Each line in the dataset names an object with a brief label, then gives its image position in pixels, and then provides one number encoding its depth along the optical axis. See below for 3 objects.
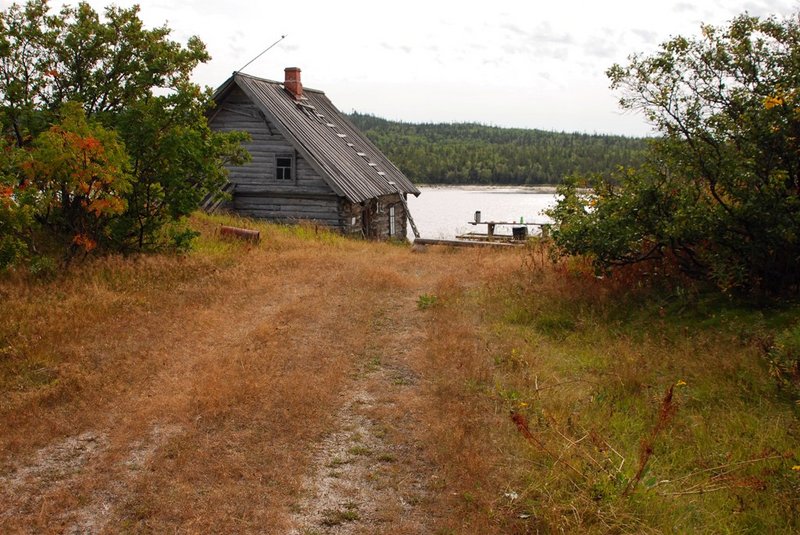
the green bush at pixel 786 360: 6.29
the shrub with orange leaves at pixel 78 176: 10.98
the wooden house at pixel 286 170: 23.03
